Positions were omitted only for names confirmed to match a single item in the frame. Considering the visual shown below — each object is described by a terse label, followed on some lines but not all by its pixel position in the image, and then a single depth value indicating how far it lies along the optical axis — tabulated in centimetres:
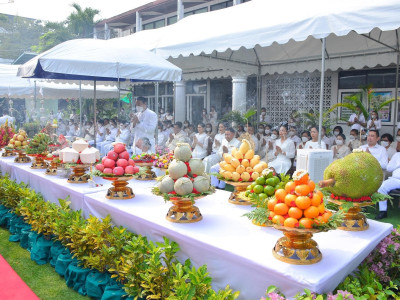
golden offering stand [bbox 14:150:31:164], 479
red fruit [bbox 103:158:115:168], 286
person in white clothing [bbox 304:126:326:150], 612
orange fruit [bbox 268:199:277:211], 178
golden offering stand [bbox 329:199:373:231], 208
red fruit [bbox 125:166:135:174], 283
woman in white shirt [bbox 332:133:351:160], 614
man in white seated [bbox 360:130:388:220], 520
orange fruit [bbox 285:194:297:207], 167
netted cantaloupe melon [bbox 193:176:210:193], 223
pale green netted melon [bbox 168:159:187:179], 224
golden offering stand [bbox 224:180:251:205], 263
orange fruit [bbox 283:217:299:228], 160
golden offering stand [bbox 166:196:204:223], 222
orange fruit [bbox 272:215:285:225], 167
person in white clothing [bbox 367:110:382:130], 737
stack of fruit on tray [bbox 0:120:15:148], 621
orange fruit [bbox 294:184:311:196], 166
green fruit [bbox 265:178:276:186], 225
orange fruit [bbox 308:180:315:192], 169
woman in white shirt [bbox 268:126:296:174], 599
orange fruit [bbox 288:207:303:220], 162
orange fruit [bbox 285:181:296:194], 173
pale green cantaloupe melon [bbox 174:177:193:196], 216
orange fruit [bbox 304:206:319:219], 161
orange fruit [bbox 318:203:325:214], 166
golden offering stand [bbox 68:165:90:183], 345
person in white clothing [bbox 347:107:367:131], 764
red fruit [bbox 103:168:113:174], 280
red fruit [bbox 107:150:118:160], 292
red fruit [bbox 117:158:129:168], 286
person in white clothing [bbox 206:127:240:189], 619
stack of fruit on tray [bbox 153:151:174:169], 347
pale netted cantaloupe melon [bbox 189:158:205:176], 233
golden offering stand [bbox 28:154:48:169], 432
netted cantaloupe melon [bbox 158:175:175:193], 222
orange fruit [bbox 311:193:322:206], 165
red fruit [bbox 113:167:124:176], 279
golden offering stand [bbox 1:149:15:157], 540
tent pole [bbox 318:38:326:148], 421
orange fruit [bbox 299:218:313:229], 159
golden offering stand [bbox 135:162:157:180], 356
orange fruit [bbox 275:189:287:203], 175
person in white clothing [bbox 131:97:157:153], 655
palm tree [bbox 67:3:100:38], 2522
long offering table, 158
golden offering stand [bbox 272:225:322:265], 162
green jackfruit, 202
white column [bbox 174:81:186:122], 1298
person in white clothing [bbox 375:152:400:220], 444
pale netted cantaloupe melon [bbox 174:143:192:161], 236
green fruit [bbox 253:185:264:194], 227
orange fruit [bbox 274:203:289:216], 168
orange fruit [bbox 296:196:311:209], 162
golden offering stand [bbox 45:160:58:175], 386
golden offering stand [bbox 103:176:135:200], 284
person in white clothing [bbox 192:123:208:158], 714
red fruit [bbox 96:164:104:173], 286
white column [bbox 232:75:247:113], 989
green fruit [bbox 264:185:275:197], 221
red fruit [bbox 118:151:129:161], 297
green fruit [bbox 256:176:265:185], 230
